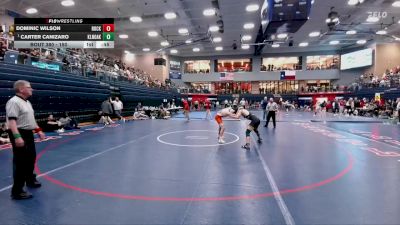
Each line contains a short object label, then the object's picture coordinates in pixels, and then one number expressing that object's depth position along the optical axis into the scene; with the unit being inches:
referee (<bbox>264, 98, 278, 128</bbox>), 539.8
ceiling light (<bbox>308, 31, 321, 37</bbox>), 1133.1
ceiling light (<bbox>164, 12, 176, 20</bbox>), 867.4
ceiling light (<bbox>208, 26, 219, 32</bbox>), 1043.3
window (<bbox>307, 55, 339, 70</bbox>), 1601.3
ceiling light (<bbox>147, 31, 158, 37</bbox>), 1105.2
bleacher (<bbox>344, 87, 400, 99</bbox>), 952.3
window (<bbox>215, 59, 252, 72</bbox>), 1752.0
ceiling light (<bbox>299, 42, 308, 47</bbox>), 1369.3
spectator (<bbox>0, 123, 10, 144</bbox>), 324.3
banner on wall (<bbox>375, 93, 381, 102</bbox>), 930.7
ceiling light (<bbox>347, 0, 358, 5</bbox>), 743.4
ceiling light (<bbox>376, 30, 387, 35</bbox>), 1034.4
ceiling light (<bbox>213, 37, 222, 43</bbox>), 1255.5
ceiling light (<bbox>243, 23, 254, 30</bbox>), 993.9
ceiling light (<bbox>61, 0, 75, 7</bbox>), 753.4
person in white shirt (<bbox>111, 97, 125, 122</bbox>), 658.2
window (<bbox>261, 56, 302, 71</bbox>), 1688.2
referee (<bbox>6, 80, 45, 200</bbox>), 147.0
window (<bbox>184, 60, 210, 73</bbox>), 1785.2
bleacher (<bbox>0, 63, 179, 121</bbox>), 425.7
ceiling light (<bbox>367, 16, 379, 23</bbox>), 883.6
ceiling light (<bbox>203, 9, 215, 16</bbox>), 845.8
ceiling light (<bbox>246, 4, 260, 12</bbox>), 789.0
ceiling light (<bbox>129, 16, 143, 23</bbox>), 908.5
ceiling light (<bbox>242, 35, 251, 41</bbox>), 1203.2
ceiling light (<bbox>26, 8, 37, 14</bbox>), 815.1
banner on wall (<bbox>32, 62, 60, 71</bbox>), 533.1
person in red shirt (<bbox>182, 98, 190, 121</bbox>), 751.1
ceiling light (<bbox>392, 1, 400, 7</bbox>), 761.6
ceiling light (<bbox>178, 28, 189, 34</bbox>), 1071.0
